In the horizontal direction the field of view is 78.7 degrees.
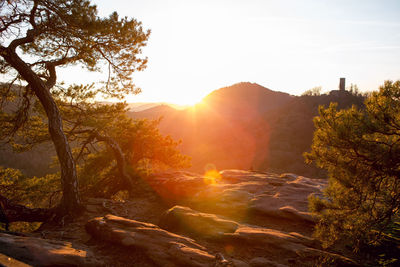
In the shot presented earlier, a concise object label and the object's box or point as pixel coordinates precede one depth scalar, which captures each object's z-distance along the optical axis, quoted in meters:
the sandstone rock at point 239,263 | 4.12
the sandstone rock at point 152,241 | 4.04
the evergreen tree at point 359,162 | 3.94
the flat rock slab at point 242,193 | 7.71
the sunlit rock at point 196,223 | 5.65
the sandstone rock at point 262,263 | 4.39
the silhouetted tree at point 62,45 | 6.24
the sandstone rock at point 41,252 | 3.08
